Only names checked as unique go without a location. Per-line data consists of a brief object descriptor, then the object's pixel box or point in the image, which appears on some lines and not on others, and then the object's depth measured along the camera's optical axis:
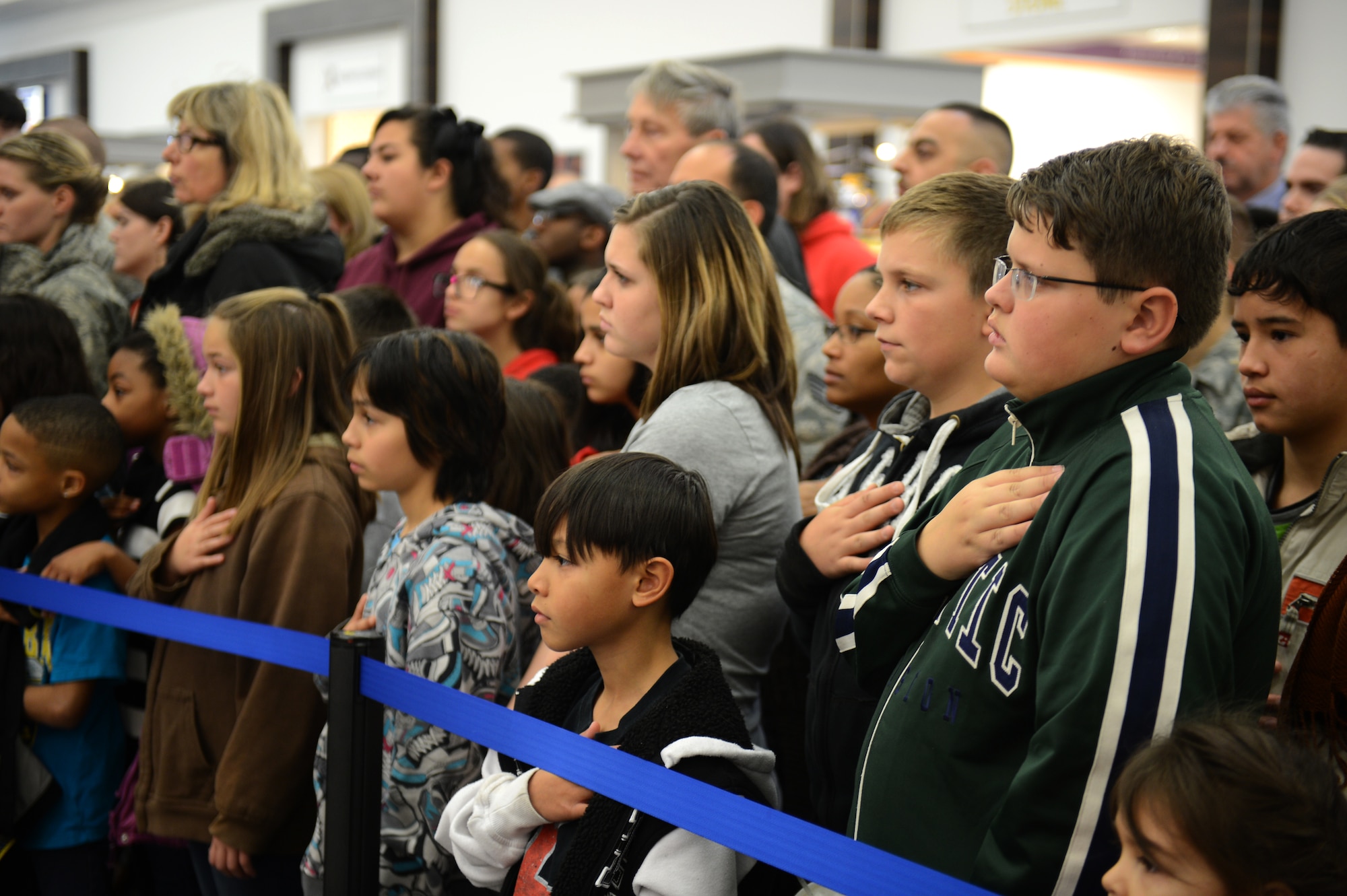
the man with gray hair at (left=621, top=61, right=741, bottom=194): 4.69
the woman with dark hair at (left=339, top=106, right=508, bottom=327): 4.45
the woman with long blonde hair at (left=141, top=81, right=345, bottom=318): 3.87
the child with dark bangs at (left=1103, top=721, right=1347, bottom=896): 1.17
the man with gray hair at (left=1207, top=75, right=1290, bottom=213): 5.38
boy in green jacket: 1.28
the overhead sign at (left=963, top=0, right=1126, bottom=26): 9.00
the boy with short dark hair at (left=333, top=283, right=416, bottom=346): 3.54
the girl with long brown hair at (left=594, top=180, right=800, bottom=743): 2.33
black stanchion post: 2.13
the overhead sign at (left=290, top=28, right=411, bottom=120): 14.60
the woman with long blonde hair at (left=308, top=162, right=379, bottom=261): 5.63
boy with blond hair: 1.95
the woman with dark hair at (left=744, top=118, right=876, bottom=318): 4.74
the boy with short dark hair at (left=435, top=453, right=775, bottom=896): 1.73
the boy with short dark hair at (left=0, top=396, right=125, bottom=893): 2.95
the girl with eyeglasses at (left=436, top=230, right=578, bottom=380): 3.83
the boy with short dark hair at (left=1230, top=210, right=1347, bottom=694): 1.94
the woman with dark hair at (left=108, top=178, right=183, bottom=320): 4.83
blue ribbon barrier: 1.50
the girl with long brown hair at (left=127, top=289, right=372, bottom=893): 2.54
